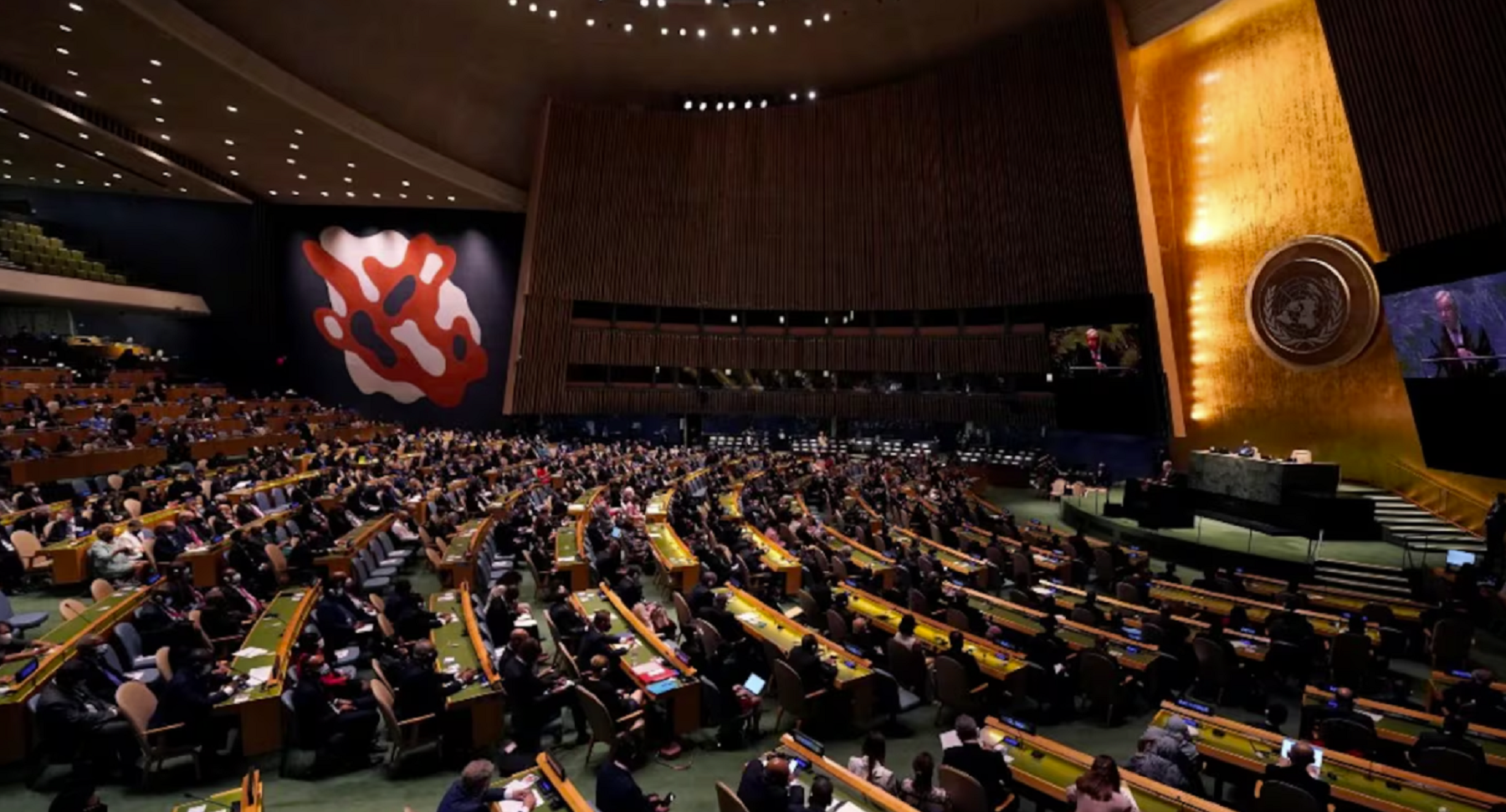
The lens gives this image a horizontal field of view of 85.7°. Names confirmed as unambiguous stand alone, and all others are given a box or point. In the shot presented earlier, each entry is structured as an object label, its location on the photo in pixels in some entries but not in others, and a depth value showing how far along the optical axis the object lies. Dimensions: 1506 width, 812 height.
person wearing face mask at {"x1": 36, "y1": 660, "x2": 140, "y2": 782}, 6.16
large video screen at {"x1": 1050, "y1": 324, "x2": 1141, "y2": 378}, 22.73
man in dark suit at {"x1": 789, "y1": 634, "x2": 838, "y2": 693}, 7.43
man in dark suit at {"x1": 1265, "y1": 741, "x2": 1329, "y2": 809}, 5.16
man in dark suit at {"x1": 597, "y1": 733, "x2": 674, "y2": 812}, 5.11
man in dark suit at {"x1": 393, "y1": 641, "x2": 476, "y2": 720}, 6.56
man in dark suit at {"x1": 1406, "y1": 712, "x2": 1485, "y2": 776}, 5.73
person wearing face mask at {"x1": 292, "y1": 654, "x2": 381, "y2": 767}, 6.54
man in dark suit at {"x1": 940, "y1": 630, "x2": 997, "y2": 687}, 7.72
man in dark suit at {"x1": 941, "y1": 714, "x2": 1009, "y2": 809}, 5.44
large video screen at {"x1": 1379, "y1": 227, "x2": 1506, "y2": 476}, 12.57
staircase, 15.12
